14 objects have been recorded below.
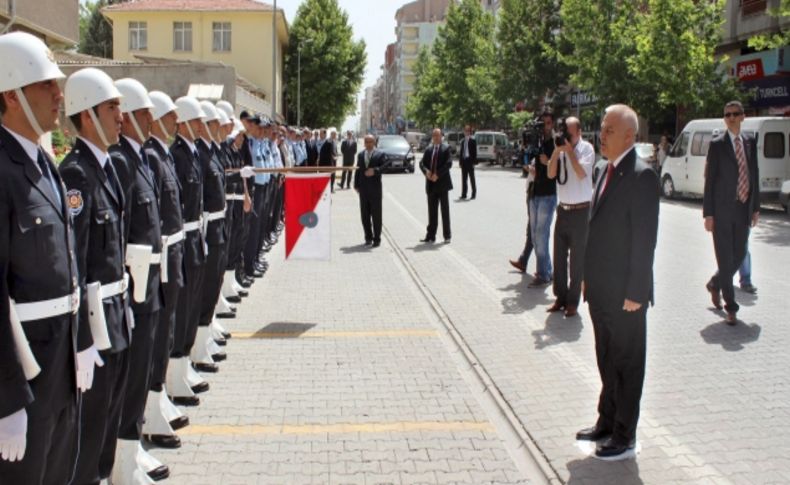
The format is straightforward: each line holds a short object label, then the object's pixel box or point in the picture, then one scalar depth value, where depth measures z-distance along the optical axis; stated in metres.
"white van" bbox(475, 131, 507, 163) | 51.06
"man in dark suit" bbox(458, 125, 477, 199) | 23.94
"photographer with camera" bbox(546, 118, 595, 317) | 8.88
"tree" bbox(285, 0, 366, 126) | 63.16
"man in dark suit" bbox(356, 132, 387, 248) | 15.07
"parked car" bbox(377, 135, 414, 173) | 38.72
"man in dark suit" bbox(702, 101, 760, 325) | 8.51
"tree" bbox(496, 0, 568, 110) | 49.62
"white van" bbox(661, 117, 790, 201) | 22.31
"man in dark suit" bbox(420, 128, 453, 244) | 15.02
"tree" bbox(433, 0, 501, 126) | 66.38
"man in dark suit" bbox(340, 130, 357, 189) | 26.91
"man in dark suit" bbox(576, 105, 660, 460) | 4.93
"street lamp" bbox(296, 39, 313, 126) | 54.89
